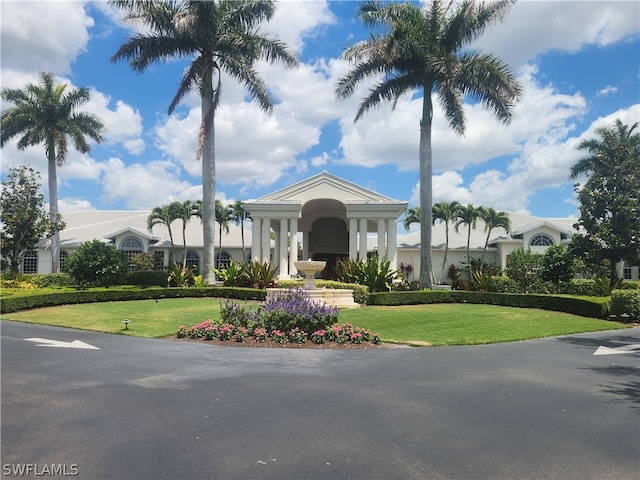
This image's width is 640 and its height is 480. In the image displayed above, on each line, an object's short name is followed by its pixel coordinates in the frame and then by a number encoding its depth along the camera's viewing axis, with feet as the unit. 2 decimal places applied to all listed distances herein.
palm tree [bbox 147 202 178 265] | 123.85
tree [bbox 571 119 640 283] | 73.97
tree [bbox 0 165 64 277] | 89.45
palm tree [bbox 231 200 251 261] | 134.62
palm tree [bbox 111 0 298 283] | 83.76
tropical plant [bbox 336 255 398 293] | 74.90
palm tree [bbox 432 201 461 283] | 131.23
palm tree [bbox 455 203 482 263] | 128.16
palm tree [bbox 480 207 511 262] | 124.36
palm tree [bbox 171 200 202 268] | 124.67
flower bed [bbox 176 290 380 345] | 37.78
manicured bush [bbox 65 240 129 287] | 86.38
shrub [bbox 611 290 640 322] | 53.16
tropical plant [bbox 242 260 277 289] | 79.56
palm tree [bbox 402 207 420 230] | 138.62
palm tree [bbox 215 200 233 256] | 129.70
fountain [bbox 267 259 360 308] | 64.18
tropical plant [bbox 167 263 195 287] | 86.58
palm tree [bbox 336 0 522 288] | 76.38
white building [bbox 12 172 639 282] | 98.27
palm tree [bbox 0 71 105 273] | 115.24
